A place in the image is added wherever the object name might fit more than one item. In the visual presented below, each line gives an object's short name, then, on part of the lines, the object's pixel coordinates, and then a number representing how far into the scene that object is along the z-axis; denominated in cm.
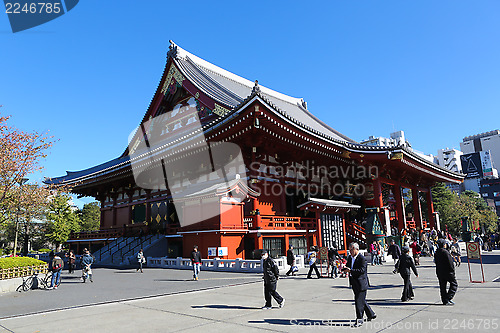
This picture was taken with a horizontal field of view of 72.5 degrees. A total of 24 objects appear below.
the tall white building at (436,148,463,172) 12475
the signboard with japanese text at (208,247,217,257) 1961
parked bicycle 1454
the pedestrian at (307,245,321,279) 1522
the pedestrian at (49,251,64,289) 1493
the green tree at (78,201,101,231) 5738
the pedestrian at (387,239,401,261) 1752
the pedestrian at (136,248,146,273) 1977
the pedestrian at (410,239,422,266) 1823
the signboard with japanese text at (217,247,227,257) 1938
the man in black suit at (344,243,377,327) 719
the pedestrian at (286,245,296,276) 1684
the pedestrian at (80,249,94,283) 1655
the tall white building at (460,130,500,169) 11369
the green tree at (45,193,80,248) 4184
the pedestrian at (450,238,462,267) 1816
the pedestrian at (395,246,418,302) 922
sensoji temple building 2033
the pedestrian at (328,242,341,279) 1544
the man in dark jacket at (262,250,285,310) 911
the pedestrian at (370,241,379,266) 2016
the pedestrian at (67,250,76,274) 2157
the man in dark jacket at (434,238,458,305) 861
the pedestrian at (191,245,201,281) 1546
